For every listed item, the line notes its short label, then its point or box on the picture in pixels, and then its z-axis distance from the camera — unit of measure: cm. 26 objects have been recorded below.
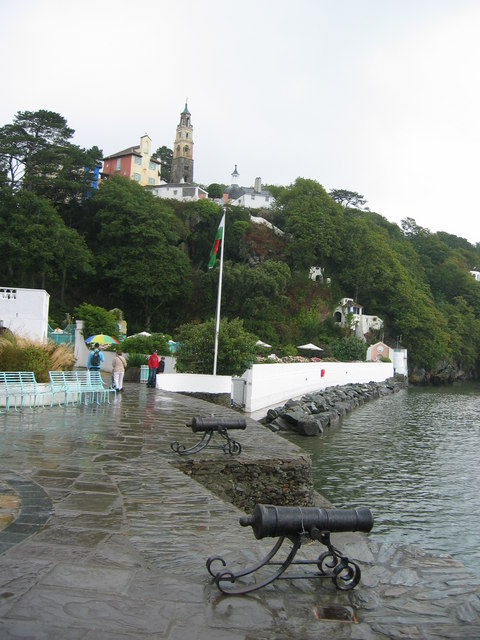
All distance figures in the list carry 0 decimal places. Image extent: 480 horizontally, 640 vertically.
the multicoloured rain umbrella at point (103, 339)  2669
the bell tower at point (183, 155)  9188
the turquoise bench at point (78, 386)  1394
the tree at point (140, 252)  4812
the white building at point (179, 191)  7369
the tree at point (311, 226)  5884
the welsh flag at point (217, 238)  2139
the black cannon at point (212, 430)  898
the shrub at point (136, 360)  2464
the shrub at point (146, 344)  2628
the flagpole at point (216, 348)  2034
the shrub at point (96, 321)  3200
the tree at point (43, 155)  4738
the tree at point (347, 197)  8300
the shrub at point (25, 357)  1379
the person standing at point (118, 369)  1725
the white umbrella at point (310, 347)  4784
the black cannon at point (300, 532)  405
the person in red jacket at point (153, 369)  2084
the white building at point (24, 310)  2473
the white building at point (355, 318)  5925
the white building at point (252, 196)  7862
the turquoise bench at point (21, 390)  1270
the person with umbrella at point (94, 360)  1767
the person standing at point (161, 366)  2210
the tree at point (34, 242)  4094
